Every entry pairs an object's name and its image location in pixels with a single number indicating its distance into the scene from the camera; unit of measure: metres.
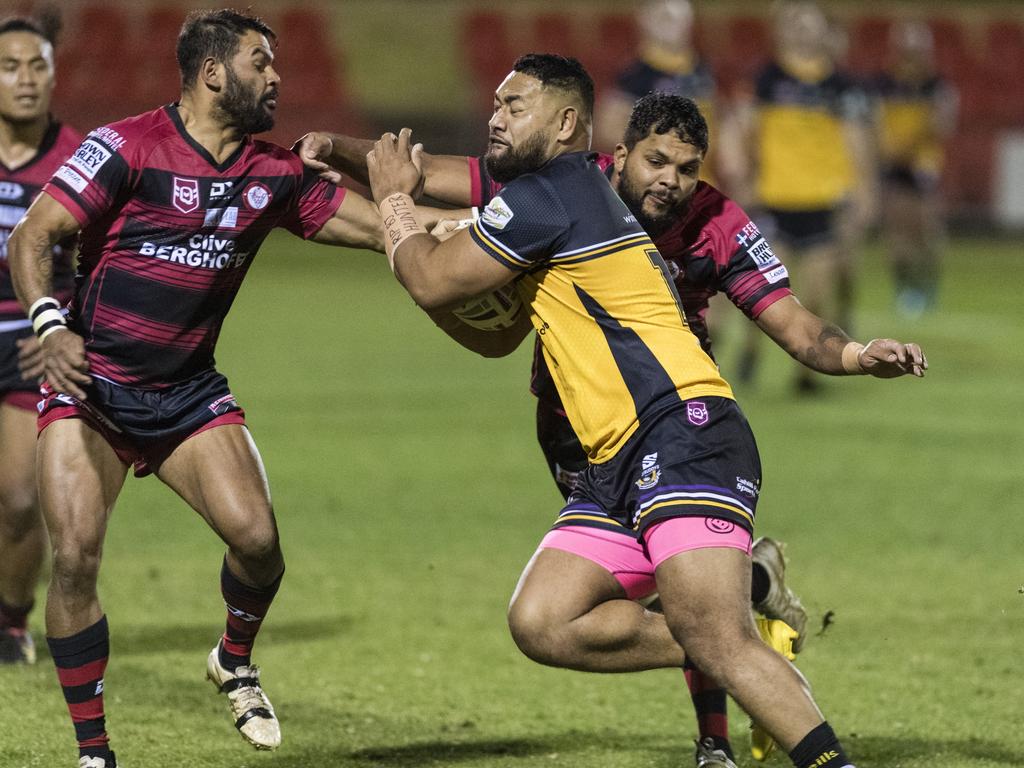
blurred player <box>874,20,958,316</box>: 42.72
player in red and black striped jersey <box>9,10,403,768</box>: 10.77
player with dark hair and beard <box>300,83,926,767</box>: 10.23
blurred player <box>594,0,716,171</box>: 28.41
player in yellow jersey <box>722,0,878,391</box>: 28.98
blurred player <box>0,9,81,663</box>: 14.08
